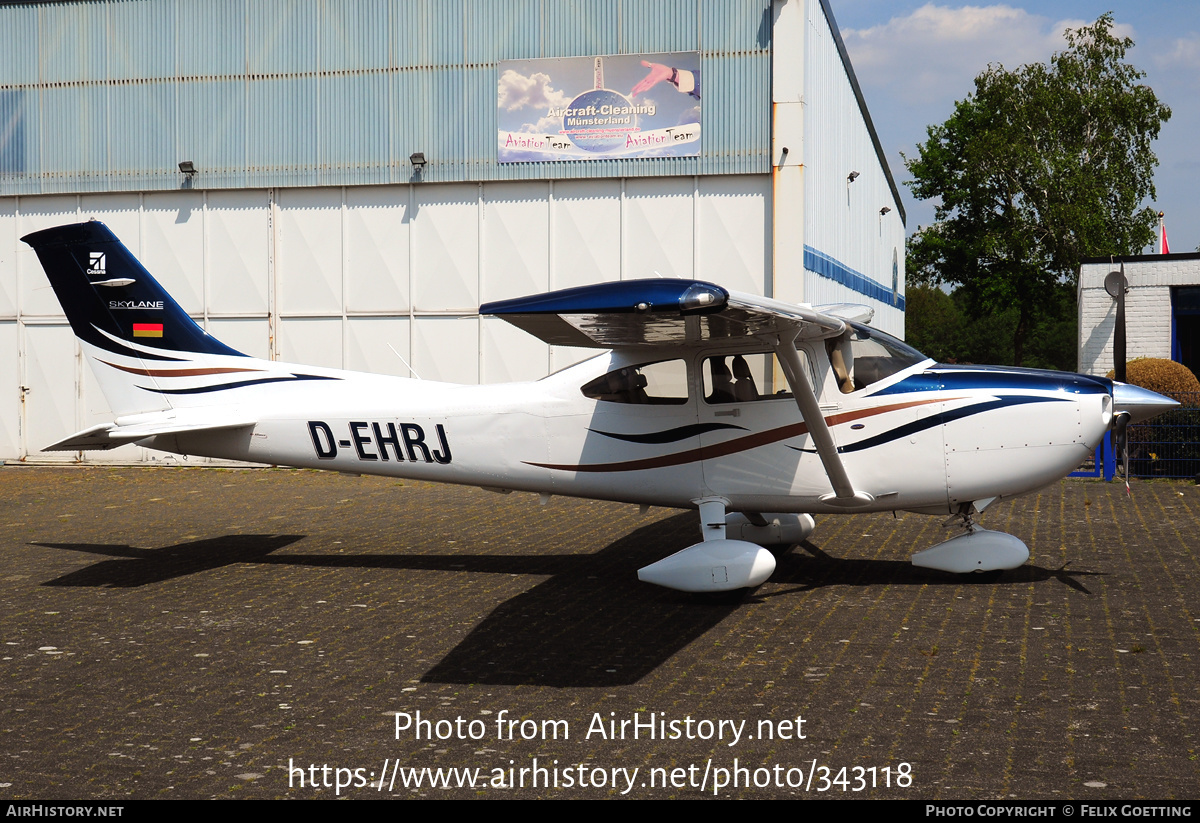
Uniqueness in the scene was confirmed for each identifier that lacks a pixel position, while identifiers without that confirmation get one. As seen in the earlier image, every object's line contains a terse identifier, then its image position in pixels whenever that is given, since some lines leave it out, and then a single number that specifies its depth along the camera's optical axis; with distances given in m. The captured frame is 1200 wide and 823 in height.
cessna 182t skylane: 7.41
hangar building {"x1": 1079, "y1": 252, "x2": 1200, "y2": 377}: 22.20
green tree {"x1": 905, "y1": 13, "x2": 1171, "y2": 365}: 38.28
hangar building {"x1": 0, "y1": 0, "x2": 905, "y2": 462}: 16.27
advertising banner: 16.36
